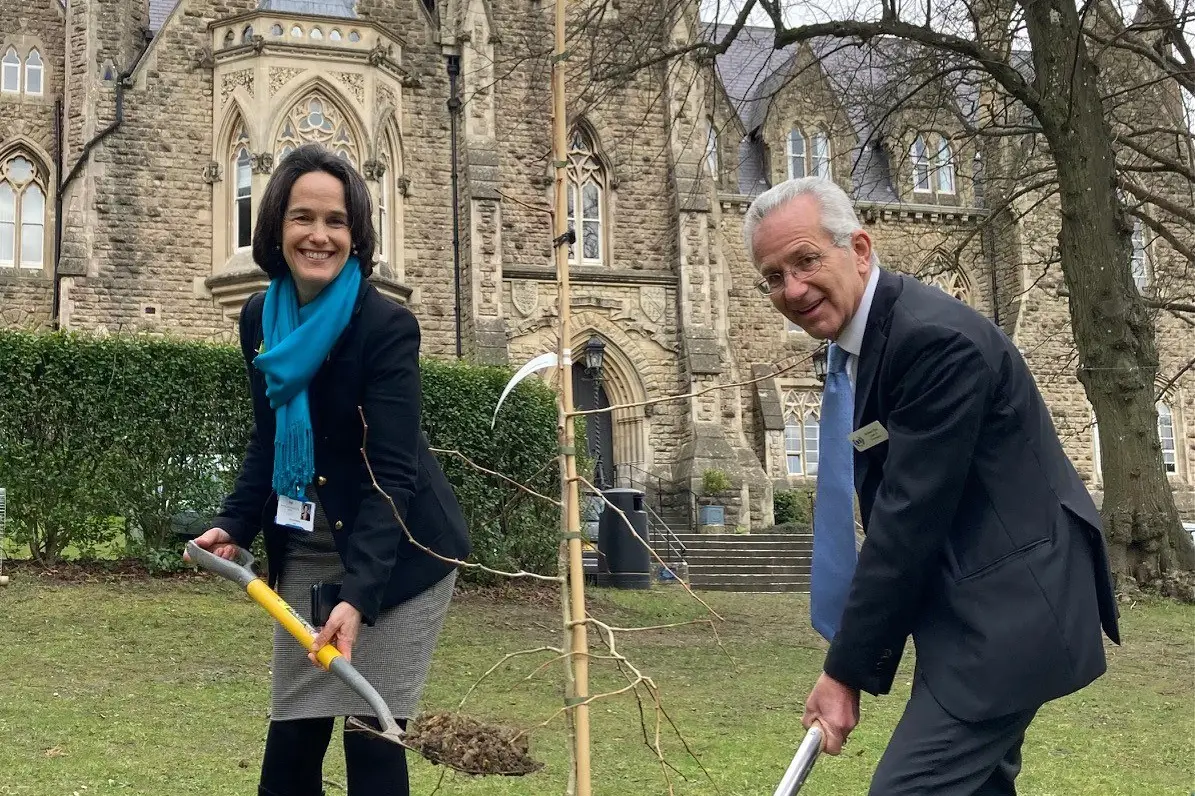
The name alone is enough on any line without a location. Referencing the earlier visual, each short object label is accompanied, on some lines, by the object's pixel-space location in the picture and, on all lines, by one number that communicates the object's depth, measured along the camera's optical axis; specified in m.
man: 2.53
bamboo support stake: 3.21
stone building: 19.69
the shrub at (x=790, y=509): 23.92
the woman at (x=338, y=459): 3.11
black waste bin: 15.40
